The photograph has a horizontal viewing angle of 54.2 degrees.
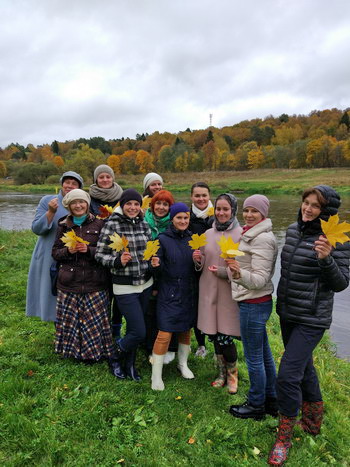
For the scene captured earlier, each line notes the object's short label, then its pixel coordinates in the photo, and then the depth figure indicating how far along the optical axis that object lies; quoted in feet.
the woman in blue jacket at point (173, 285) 12.62
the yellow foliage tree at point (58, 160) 319.92
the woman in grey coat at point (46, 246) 13.93
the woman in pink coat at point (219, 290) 12.13
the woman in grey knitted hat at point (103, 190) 14.99
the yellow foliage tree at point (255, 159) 236.02
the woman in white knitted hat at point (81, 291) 12.96
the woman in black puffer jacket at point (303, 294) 9.45
